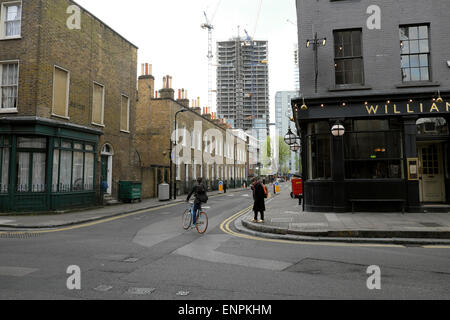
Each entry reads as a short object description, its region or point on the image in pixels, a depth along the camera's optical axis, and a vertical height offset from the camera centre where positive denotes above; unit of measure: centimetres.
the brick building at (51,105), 1461 +376
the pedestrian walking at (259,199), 1126 -73
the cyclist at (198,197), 1023 -59
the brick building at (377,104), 1273 +300
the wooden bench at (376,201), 1245 -90
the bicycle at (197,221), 1013 -138
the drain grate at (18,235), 949 -172
